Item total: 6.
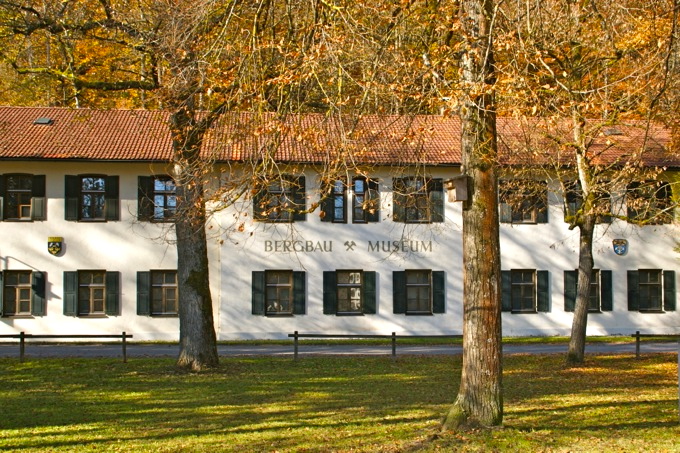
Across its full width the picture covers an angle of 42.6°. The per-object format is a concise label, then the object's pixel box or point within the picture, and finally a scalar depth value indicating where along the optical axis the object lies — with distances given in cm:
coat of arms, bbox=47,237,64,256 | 2780
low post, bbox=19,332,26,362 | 2159
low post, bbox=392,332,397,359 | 2261
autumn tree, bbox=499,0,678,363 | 983
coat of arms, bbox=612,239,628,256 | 3013
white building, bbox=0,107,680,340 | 2770
